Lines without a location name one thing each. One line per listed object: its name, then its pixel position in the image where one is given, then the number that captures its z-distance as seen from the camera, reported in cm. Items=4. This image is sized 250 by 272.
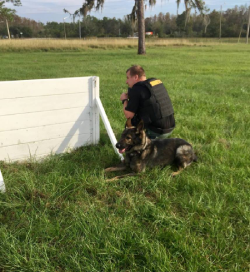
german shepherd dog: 319
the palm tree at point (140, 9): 1791
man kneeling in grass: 357
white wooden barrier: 340
